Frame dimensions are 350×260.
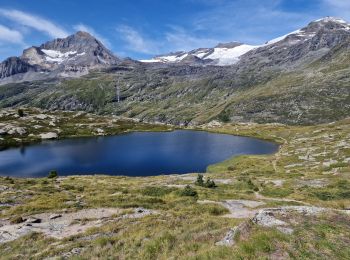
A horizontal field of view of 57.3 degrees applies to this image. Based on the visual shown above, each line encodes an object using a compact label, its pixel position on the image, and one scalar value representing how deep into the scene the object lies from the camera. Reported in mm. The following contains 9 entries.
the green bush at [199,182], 59019
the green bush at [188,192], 45356
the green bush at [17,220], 29178
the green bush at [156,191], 48128
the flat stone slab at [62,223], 25734
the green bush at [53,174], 81081
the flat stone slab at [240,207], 32719
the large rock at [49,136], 186250
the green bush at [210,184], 57662
